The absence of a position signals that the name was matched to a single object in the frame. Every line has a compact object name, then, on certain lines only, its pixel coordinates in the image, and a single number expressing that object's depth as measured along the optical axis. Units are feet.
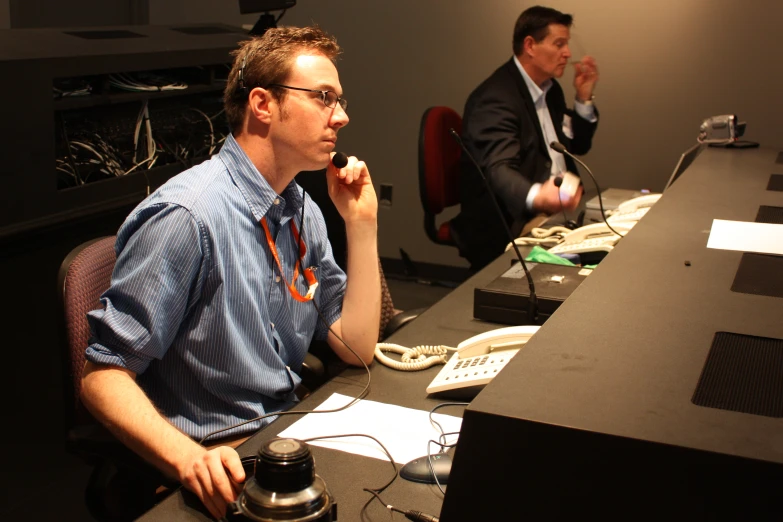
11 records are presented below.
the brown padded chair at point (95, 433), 4.76
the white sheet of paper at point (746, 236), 5.04
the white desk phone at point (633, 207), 8.61
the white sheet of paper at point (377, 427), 4.19
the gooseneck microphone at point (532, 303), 5.98
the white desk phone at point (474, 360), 4.68
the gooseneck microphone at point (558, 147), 7.04
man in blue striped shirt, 4.36
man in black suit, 10.80
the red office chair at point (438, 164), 11.14
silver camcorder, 10.78
